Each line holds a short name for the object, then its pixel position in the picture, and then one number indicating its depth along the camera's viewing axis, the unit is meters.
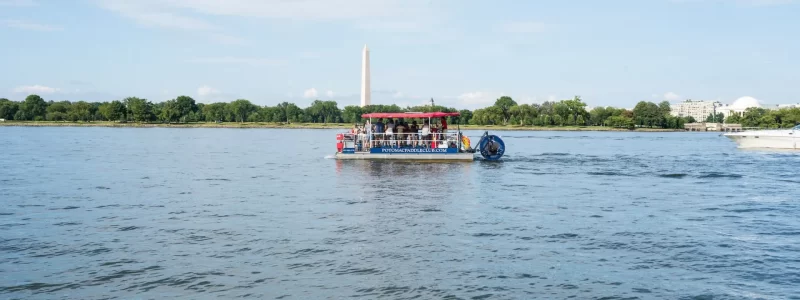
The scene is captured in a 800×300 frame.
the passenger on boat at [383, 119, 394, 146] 48.53
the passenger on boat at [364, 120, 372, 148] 49.09
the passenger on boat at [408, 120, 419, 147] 48.31
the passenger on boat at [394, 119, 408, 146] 48.53
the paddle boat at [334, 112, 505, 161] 47.72
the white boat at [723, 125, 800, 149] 67.25
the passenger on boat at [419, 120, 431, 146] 47.69
